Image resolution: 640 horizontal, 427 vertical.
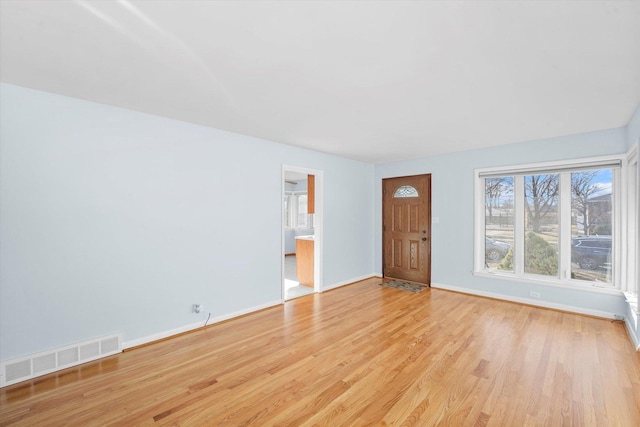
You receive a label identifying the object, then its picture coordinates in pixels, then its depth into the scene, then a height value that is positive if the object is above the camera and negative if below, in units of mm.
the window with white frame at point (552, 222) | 3723 -78
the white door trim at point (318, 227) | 5009 -225
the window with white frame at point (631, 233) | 3328 -188
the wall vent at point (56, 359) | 2314 -1298
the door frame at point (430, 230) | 5285 -271
